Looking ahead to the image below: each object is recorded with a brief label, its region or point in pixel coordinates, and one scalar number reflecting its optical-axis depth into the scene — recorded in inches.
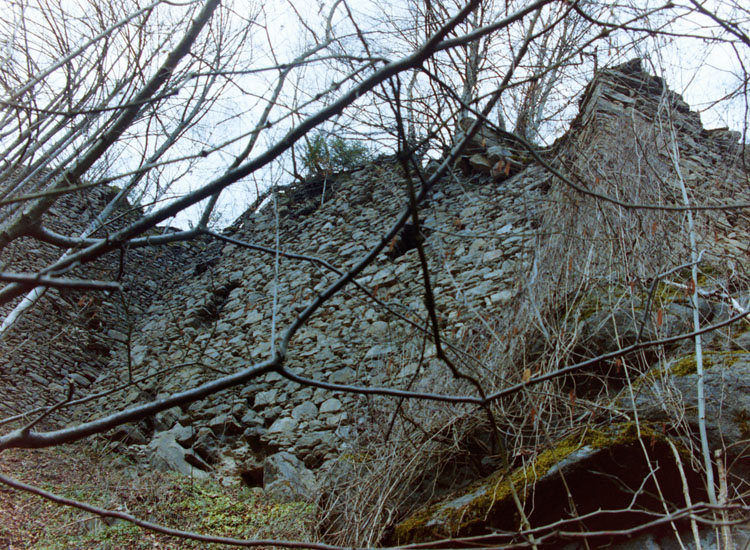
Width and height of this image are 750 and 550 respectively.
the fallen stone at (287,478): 131.6
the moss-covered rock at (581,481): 76.7
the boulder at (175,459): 154.0
